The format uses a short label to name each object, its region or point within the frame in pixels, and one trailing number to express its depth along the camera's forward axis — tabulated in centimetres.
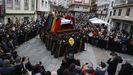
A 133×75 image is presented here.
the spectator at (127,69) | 412
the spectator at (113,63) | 458
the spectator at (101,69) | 381
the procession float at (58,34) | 686
